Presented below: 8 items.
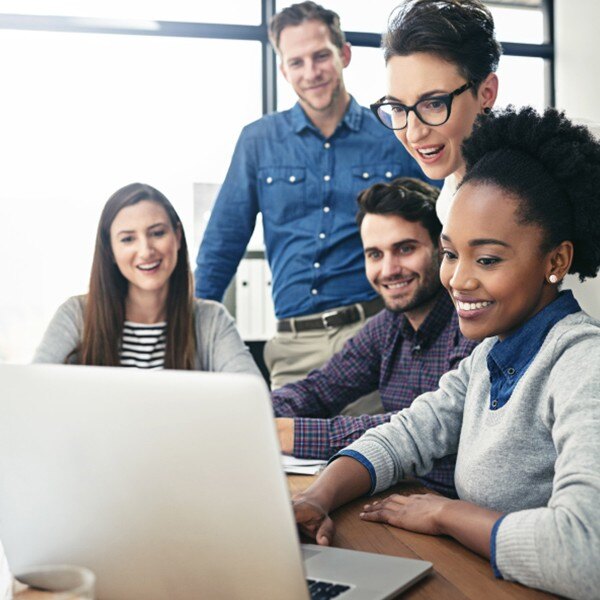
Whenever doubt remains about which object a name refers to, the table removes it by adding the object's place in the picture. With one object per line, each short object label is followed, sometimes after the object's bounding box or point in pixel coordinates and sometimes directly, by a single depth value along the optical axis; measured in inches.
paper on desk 55.6
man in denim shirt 102.8
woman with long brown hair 87.2
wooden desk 32.3
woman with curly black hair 38.5
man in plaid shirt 73.2
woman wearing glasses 63.4
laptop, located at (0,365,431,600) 25.6
